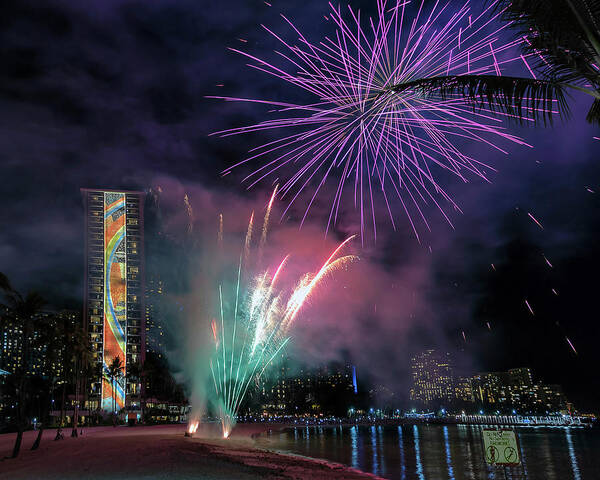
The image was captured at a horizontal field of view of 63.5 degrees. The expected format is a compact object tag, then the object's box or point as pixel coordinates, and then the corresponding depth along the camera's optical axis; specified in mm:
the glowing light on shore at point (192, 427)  37422
